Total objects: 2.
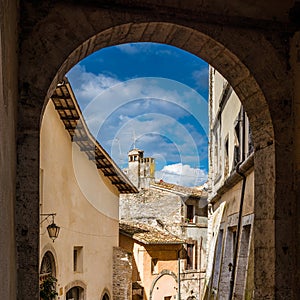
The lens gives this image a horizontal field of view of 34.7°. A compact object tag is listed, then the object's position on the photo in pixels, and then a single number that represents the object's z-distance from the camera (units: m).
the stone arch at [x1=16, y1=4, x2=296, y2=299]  3.32
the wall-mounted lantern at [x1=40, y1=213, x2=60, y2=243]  8.36
